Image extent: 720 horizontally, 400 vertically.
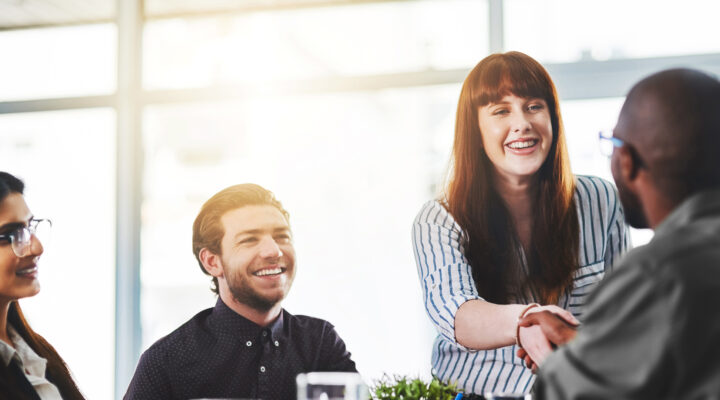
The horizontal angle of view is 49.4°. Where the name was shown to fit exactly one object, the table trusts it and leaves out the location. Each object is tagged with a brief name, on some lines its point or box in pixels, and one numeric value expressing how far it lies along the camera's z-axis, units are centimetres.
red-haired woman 215
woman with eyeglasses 193
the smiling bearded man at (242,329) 217
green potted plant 181
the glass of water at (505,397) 132
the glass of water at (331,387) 126
